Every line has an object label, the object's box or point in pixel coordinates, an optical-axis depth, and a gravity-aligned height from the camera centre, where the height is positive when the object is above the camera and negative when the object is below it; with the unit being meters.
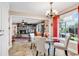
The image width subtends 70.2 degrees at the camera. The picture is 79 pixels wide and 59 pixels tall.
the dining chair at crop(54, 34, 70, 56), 1.80 -0.53
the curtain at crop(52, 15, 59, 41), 2.37 +0.12
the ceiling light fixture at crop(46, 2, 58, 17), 1.90 +0.55
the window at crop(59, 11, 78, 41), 2.20 +0.16
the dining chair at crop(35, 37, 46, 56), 1.53 -0.42
